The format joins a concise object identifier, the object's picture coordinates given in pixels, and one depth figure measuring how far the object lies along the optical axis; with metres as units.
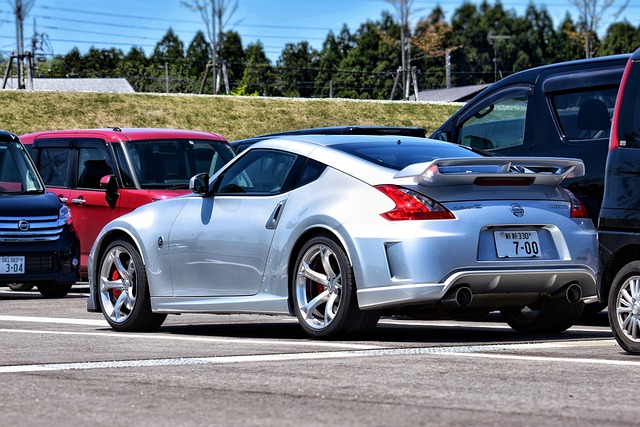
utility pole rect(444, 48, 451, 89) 94.96
